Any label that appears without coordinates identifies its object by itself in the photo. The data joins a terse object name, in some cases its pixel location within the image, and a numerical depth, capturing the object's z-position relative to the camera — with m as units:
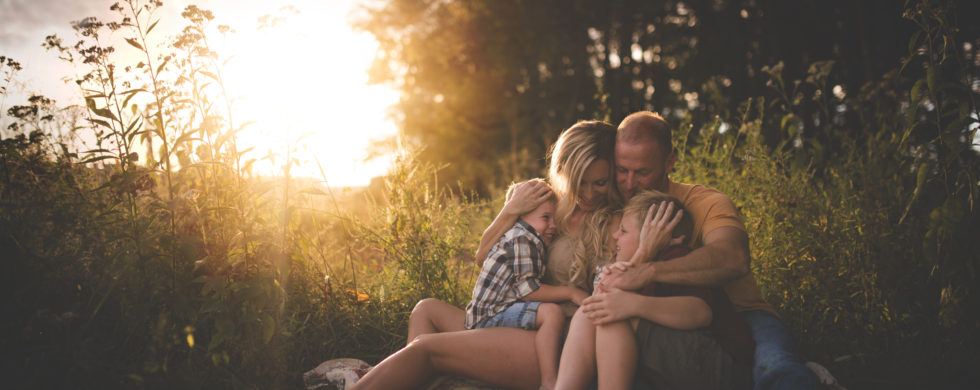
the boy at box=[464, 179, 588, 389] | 2.73
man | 2.28
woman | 2.63
